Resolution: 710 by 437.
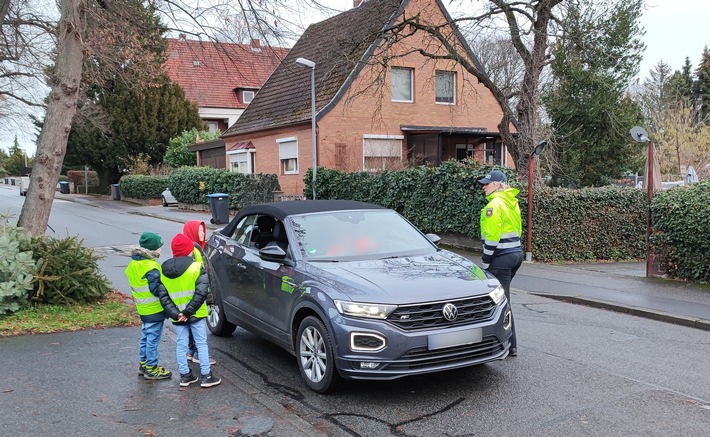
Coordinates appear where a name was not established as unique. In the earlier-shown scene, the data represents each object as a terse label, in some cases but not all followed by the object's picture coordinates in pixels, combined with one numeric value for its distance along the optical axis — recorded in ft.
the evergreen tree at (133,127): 129.70
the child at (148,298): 17.72
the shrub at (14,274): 24.03
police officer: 20.59
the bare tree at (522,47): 57.36
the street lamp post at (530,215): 44.62
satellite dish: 38.73
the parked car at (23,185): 162.65
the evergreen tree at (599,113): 94.94
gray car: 15.80
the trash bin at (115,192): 136.15
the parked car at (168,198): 110.22
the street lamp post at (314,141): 70.44
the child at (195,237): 20.24
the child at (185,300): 17.26
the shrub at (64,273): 25.41
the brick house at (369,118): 83.82
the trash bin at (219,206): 79.46
